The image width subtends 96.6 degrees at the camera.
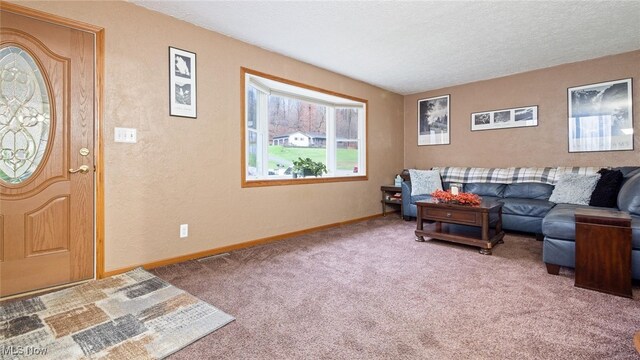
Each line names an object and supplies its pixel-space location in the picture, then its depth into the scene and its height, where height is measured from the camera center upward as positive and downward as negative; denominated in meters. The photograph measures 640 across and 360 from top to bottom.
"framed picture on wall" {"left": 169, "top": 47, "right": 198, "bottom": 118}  2.81 +0.96
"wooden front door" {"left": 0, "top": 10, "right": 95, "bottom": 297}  2.09 +0.20
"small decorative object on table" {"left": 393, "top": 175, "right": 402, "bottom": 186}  5.38 -0.07
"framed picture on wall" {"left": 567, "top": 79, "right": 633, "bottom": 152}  3.71 +0.82
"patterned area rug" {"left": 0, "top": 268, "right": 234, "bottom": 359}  1.49 -0.88
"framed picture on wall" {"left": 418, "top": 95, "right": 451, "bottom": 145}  5.34 +1.09
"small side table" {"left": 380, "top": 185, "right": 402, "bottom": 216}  5.16 -0.35
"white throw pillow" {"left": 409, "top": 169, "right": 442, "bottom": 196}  4.73 -0.08
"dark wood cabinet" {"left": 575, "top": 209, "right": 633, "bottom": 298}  2.07 -0.57
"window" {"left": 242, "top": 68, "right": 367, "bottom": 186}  3.74 +0.73
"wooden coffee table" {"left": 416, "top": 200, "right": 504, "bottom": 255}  3.08 -0.52
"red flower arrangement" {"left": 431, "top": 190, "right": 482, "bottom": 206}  3.24 -0.25
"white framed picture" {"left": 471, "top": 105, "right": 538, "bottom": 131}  4.45 +0.97
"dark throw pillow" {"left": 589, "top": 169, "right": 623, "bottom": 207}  3.13 -0.15
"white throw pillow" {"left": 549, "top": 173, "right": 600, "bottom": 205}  3.47 -0.15
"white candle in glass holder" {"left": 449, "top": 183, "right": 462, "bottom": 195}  3.46 -0.17
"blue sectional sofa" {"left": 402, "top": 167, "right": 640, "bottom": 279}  2.39 -0.37
